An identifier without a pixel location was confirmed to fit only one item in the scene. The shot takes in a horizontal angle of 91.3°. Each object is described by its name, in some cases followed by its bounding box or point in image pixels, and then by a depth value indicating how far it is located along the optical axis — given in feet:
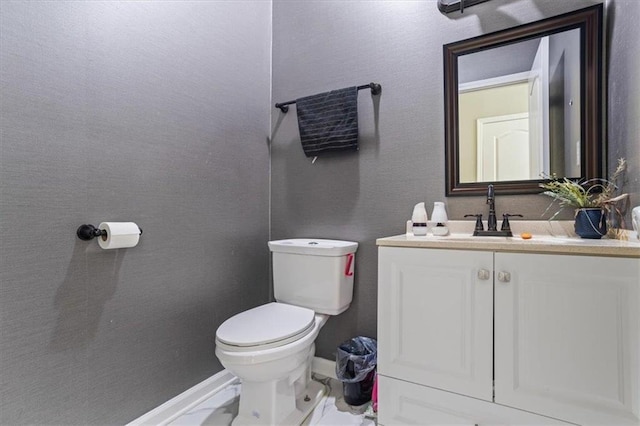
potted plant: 3.69
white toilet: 3.85
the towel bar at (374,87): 5.41
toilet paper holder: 3.64
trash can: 4.82
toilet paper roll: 3.65
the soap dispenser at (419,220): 4.74
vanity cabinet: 2.86
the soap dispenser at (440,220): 4.70
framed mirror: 4.17
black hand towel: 5.50
